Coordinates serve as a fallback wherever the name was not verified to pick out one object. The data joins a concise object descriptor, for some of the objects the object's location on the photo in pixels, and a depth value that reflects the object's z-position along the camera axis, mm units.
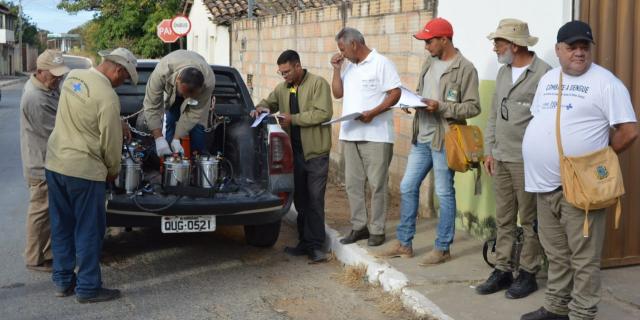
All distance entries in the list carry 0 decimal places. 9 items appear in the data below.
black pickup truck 6180
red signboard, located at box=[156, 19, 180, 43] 21875
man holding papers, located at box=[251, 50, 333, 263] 6801
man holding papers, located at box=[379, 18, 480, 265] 6070
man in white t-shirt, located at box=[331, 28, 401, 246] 6578
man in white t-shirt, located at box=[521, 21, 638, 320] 4453
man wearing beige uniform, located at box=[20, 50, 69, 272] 6312
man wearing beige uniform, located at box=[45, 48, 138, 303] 5496
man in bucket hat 5367
